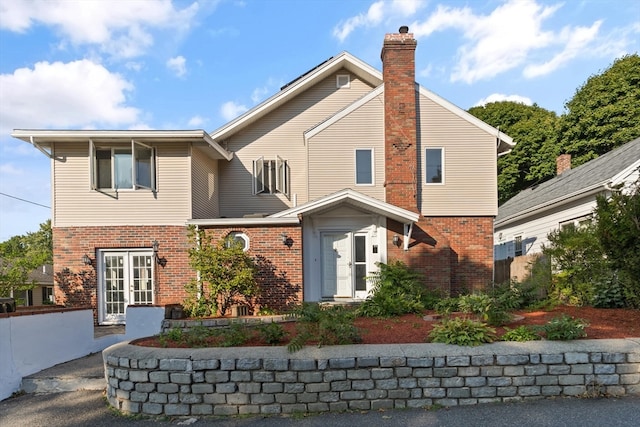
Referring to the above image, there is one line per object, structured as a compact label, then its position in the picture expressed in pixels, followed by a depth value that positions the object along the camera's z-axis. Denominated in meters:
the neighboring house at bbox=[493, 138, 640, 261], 11.17
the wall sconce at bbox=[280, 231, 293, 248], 10.57
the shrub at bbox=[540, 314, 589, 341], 5.37
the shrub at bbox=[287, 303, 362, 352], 5.40
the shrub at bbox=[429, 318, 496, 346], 5.32
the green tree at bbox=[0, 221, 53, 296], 9.25
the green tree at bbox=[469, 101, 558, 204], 25.31
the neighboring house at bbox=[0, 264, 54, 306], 26.65
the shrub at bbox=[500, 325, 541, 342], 5.46
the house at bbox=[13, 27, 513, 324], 10.72
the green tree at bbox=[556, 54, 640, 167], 20.50
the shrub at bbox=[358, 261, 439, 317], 8.04
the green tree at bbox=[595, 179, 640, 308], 6.17
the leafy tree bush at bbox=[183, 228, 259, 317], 9.69
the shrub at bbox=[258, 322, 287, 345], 5.70
